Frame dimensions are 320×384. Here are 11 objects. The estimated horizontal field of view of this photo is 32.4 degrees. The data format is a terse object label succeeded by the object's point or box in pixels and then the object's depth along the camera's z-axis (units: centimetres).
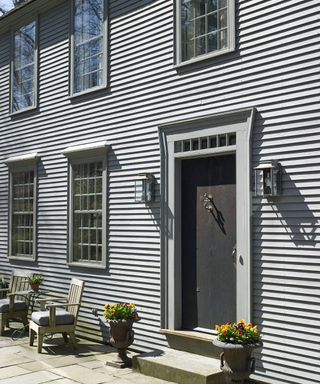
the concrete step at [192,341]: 656
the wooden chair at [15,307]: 901
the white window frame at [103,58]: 876
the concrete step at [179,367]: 592
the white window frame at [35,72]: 1061
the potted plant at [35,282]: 910
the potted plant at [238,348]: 538
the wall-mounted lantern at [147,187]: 762
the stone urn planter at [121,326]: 689
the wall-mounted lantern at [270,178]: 590
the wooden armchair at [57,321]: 772
